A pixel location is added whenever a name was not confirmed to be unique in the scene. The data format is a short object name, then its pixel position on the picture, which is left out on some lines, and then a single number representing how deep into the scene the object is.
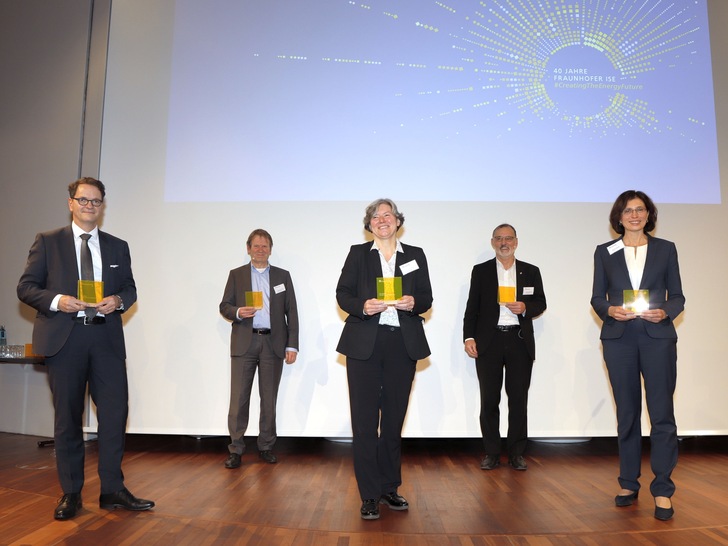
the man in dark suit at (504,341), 4.22
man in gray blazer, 4.40
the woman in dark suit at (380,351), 2.94
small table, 4.79
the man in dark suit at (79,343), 2.89
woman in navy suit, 3.02
